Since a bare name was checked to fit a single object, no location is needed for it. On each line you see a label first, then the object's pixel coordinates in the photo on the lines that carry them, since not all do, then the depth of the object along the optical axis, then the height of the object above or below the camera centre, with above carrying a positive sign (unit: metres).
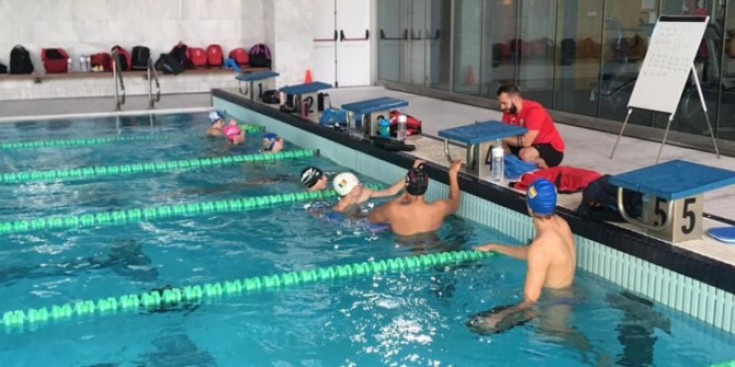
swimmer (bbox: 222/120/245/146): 10.26 -1.32
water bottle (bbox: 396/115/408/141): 8.71 -1.10
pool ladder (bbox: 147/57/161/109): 13.28 -1.04
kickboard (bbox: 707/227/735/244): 4.76 -1.26
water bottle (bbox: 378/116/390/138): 8.78 -1.09
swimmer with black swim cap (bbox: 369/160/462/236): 6.01 -1.41
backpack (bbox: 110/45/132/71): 15.67 -0.55
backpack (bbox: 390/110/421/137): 9.13 -1.11
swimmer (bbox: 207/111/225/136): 10.88 -1.29
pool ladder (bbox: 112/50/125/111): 13.11 -0.73
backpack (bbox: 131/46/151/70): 15.82 -0.52
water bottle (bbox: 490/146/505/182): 6.55 -1.13
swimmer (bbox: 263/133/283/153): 9.66 -1.37
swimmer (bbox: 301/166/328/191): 7.41 -1.37
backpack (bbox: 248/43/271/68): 16.11 -0.55
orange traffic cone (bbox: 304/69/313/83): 15.66 -0.94
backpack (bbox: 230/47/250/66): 16.39 -0.56
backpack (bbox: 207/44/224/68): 16.36 -0.56
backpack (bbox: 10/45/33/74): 14.88 -0.54
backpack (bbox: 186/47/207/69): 16.30 -0.56
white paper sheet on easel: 7.16 -0.36
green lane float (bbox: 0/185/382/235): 6.67 -1.58
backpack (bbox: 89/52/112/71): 15.51 -0.56
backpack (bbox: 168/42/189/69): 16.02 -0.49
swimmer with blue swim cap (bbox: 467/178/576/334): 4.45 -1.33
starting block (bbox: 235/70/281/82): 12.73 -0.75
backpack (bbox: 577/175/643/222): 5.12 -1.16
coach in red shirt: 7.07 -0.97
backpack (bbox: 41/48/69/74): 15.14 -0.53
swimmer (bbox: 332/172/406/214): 6.88 -1.43
